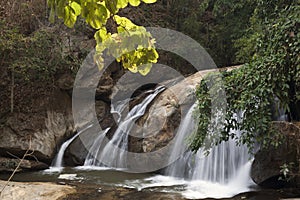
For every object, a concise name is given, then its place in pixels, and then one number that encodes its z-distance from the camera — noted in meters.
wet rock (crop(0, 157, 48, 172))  6.82
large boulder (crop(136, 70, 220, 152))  6.67
